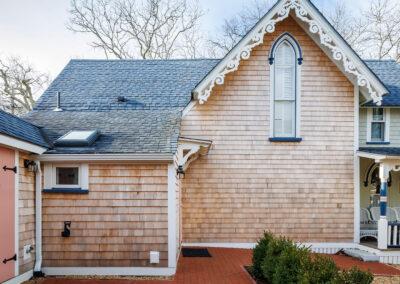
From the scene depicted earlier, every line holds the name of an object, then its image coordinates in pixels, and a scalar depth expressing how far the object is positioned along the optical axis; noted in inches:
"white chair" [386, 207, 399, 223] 403.2
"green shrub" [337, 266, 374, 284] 182.4
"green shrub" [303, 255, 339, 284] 184.2
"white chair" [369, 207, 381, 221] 399.5
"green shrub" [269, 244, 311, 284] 201.8
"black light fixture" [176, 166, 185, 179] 298.6
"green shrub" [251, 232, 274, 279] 255.4
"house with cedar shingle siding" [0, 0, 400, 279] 347.6
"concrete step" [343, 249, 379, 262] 335.6
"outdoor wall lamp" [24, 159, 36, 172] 256.1
